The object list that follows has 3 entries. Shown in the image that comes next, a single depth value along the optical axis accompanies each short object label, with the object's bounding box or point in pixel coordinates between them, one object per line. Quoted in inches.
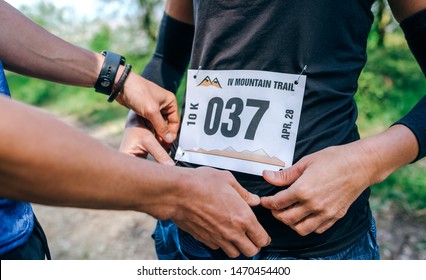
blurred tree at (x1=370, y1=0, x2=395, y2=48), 277.6
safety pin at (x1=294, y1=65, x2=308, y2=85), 44.0
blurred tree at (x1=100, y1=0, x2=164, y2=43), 391.8
